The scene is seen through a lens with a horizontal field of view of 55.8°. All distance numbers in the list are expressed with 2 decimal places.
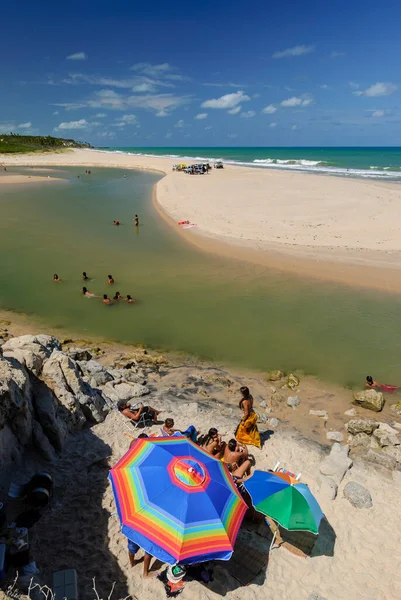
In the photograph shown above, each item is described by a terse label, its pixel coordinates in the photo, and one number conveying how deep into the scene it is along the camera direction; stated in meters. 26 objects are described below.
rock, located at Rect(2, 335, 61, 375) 8.65
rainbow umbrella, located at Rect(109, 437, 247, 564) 5.25
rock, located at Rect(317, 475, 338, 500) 7.82
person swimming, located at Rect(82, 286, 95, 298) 18.31
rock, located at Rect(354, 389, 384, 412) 10.94
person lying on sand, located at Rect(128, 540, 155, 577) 5.81
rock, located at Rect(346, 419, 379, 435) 9.88
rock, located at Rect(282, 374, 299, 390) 12.10
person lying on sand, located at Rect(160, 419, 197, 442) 8.61
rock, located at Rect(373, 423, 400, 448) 9.50
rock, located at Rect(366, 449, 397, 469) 8.87
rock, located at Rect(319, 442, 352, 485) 8.30
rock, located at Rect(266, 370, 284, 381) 12.52
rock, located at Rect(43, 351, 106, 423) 8.72
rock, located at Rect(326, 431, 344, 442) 9.75
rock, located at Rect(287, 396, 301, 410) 11.16
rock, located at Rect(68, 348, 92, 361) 12.37
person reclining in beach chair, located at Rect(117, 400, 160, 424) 9.36
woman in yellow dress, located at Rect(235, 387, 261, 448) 8.88
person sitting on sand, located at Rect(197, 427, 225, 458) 8.32
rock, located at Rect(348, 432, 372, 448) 9.56
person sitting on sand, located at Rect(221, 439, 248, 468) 8.04
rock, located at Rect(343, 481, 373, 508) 7.70
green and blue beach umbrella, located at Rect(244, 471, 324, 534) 6.34
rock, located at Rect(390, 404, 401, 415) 11.03
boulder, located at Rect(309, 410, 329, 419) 10.77
